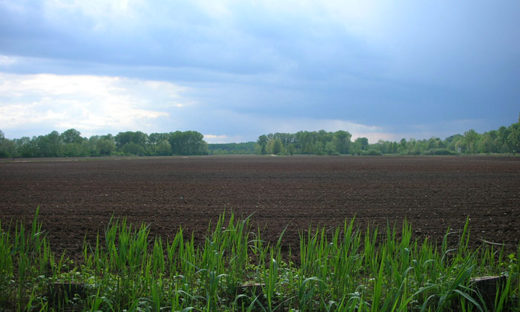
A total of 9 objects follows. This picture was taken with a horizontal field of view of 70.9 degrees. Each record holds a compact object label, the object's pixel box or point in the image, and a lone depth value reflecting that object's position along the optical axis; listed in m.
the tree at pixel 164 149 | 168.50
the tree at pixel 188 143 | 183.62
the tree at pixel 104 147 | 149.75
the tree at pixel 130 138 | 187.62
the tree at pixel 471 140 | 181.12
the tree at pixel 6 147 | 107.38
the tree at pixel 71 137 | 176.23
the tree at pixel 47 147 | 120.32
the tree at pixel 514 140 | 136.25
